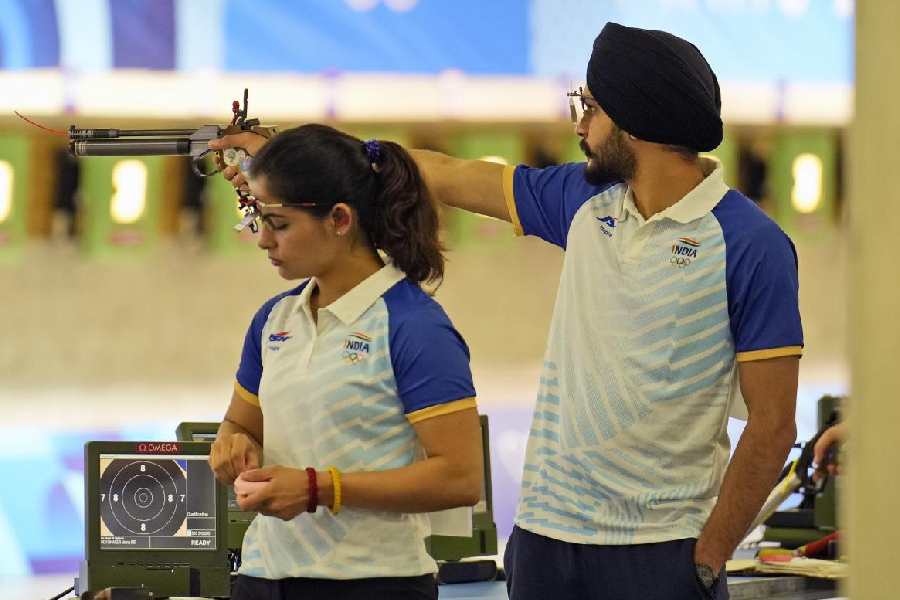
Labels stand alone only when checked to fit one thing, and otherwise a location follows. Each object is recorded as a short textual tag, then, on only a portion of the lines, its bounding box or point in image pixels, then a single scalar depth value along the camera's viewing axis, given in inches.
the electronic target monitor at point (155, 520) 395.4
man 345.8
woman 337.8
